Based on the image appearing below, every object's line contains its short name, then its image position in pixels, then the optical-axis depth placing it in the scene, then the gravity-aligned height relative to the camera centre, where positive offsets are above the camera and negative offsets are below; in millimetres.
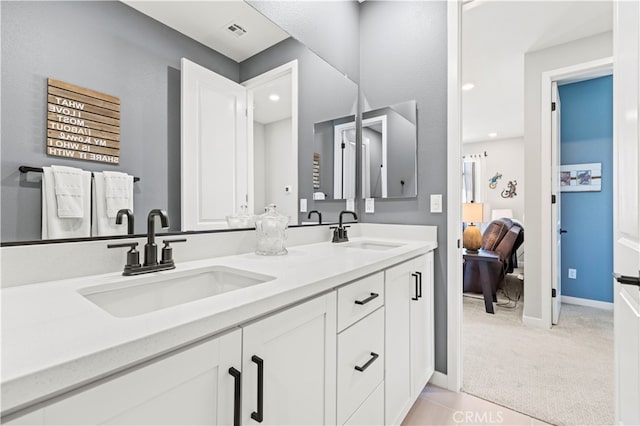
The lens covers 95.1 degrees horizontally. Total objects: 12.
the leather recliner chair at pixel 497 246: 3584 -424
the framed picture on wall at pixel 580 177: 3270 +411
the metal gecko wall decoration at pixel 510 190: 6419 +505
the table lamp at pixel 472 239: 3401 -304
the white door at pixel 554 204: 2791 +86
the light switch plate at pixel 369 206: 2217 +53
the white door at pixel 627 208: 947 +19
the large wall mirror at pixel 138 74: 768 +442
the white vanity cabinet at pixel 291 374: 461 -362
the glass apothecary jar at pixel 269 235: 1326 -101
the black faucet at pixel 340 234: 1854 -136
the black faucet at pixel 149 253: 893 -129
